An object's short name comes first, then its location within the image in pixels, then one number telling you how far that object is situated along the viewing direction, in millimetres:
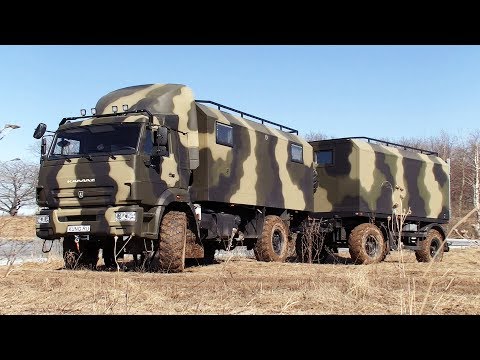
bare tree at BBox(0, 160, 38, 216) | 46481
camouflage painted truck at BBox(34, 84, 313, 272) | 11016
